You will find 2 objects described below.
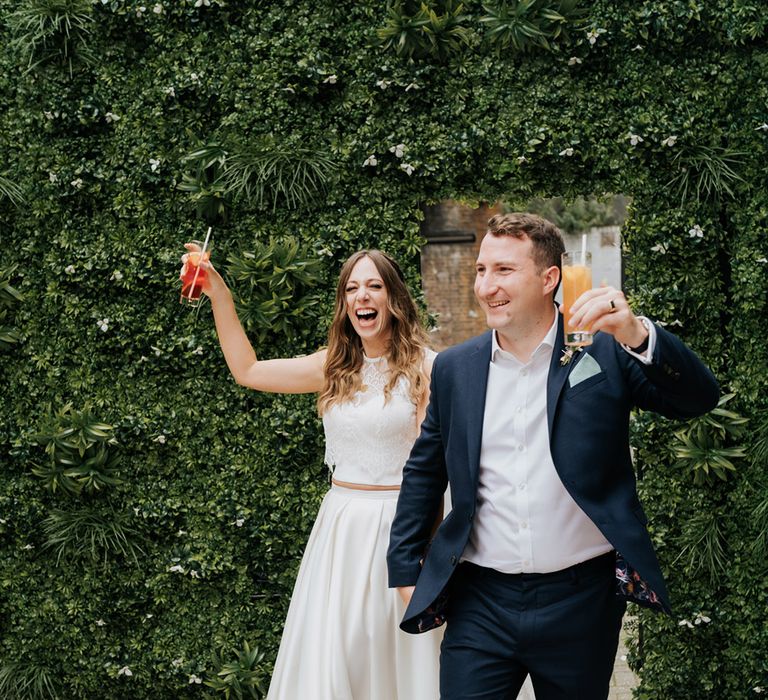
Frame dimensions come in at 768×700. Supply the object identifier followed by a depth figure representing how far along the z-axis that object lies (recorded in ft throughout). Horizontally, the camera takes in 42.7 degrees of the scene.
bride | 11.77
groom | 8.78
